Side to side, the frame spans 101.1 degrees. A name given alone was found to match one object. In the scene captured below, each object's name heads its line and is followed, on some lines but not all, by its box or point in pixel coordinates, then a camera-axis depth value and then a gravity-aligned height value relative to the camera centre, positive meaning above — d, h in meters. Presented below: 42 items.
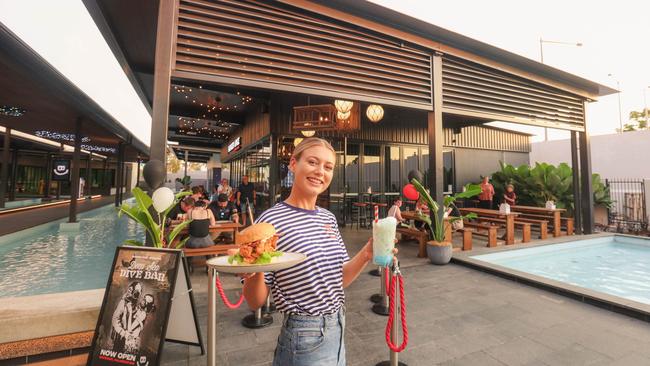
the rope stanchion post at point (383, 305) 3.02 -1.28
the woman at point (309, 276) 1.10 -0.36
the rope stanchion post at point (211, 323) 1.85 -0.92
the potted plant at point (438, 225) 4.91 -0.57
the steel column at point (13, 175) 14.77 +0.88
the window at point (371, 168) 10.22 +1.04
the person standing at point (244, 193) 8.73 +0.00
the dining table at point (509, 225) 6.43 -0.70
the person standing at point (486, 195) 9.71 +0.03
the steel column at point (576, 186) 7.88 +0.32
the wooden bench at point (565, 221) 7.80 -0.71
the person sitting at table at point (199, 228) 4.19 -0.55
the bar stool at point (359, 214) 9.16 -0.70
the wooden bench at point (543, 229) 7.10 -0.87
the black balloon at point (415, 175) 4.89 +0.37
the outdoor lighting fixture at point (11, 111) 7.66 +2.35
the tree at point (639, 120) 22.89 +6.82
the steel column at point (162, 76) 3.18 +1.42
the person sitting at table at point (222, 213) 5.58 -0.47
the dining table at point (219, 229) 4.84 -0.65
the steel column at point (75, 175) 8.81 +0.54
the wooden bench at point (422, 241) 5.44 -0.95
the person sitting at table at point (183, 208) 5.04 -0.33
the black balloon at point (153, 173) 2.88 +0.21
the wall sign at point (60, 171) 13.46 +1.03
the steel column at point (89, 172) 15.66 +1.14
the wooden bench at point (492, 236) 6.11 -0.92
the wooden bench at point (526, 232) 6.68 -0.90
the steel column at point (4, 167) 10.12 +0.90
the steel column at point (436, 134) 5.28 +1.23
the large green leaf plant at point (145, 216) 2.50 -0.23
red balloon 4.98 +0.06
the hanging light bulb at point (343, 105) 7.09 +2.36
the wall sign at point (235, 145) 13.53 +2.59
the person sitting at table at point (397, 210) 4.96 -0.30
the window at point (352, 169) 9.92 +0.95
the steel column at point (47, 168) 16.72 +1.52
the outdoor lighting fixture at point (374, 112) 7.24 +2.27
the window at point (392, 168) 10.66 +1.06
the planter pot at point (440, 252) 4.95 -1.06
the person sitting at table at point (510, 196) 8.98 +0.00
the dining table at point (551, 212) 7.48 -0.49
